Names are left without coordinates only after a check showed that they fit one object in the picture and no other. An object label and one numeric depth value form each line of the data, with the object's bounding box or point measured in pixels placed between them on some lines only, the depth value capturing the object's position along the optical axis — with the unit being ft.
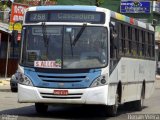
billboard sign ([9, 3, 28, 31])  114.52
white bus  48.08
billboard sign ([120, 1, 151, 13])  184.65
